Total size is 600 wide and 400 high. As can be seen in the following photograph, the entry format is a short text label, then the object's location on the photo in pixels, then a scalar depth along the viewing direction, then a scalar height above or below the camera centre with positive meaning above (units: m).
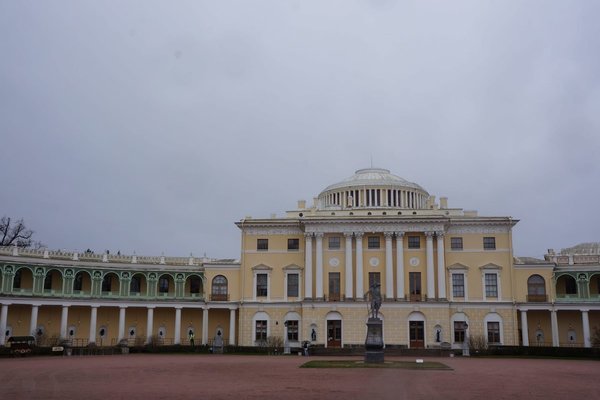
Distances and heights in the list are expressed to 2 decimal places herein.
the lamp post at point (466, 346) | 54.41 -2.30
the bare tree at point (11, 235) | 80.25 +10.47
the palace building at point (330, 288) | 62.31 +3.15
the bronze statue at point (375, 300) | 44.41 +1.34
